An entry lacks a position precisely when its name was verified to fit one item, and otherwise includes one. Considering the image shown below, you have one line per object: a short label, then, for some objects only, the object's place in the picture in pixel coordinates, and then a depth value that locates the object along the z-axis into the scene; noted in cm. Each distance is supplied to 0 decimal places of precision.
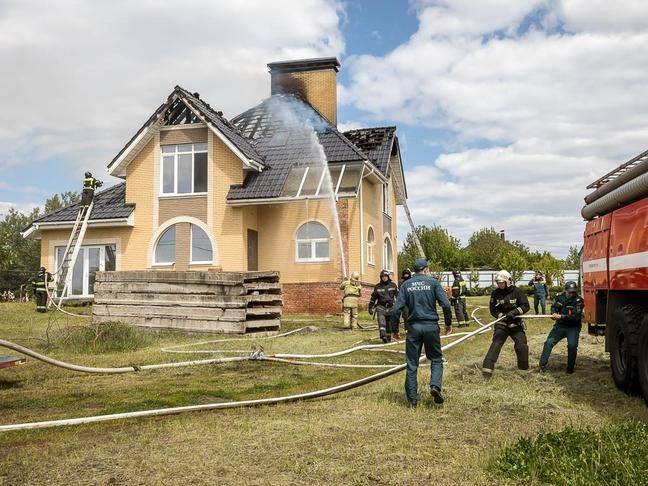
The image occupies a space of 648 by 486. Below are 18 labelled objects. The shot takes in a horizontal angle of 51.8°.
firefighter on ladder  2392
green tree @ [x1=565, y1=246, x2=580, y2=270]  5603
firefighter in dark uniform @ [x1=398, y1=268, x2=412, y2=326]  1535
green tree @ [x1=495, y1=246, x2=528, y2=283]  5124
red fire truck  746
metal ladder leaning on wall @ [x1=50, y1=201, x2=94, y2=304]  2330
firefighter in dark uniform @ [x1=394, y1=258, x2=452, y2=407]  795
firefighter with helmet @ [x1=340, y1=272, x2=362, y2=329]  1722
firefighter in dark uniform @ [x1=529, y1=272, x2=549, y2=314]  2263
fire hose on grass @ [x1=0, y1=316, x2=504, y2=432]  644
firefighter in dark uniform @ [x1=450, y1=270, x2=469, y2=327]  1880
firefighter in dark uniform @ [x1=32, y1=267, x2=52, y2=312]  2200
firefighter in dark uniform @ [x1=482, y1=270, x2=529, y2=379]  982
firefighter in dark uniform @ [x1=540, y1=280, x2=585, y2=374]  1007
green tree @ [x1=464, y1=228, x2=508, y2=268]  6242
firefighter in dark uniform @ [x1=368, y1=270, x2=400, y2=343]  1416
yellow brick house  2298
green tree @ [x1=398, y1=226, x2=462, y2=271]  5851
